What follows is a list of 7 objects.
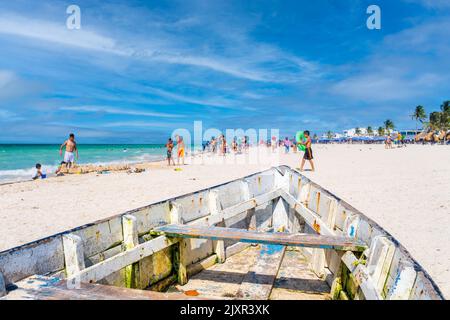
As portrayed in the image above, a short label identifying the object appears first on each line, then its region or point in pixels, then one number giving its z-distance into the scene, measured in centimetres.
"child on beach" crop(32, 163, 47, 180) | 1570
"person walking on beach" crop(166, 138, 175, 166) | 2206
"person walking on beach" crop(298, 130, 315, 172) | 1402
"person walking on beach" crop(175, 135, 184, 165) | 2148
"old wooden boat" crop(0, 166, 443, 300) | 229
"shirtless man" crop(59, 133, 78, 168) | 1522
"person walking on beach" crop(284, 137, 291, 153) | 3460
